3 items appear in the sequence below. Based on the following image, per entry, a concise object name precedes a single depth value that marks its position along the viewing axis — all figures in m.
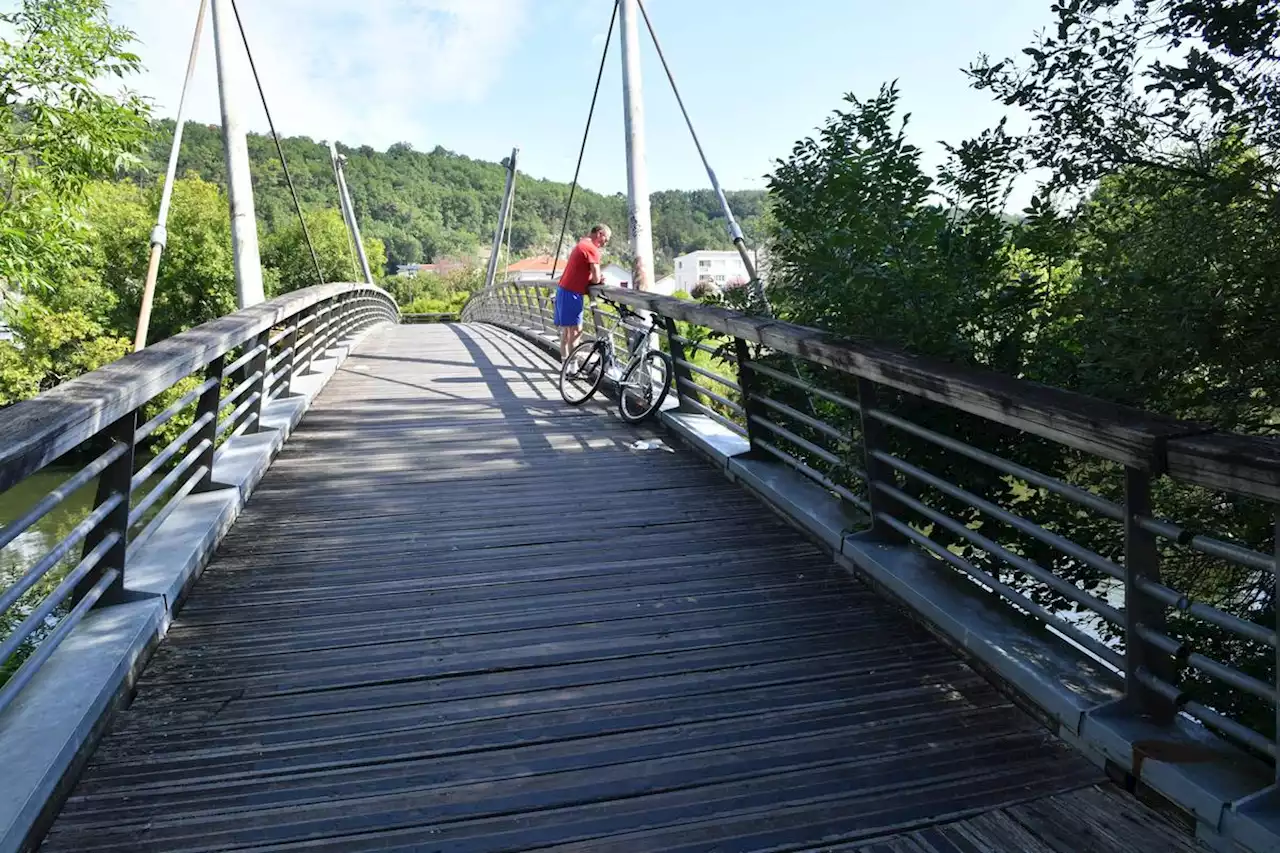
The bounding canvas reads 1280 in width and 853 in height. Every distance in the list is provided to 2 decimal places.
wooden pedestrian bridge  2.12
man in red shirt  8.56
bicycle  6.81
